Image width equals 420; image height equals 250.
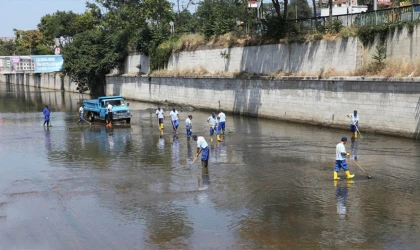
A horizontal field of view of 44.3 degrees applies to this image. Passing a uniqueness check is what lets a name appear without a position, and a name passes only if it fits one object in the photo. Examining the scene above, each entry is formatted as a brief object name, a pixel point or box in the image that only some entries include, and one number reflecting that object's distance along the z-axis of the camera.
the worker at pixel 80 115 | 36.25
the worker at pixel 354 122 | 26.36
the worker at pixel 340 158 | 16.41
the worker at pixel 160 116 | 30.52
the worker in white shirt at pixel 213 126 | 26.09
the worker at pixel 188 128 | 26.83
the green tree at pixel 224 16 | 46.38
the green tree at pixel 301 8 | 83.98
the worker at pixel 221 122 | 27.81
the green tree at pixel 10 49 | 126.62
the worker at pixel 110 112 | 35.31
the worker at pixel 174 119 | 29.48
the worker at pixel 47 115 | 33.59
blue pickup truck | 35.94
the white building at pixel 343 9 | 50.92
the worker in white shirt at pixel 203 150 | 19.02
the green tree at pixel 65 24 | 97.75
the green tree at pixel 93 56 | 64.24
